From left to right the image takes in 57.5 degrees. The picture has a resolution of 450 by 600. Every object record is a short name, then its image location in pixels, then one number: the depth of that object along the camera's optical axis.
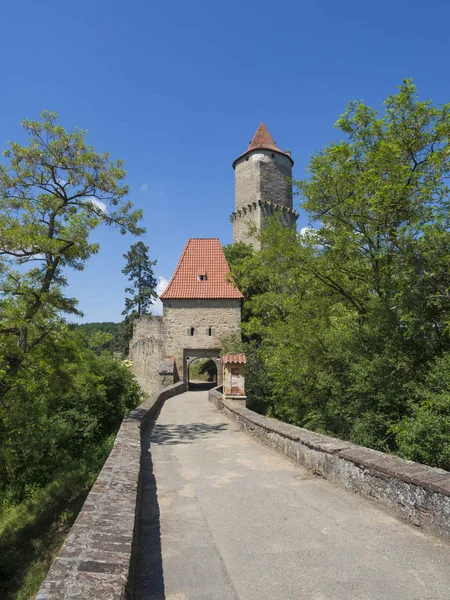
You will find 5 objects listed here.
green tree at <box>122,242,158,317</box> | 42.62
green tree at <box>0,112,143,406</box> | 9.54
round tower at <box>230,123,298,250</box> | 38.53
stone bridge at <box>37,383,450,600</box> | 2.79
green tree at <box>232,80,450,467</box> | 8.05
